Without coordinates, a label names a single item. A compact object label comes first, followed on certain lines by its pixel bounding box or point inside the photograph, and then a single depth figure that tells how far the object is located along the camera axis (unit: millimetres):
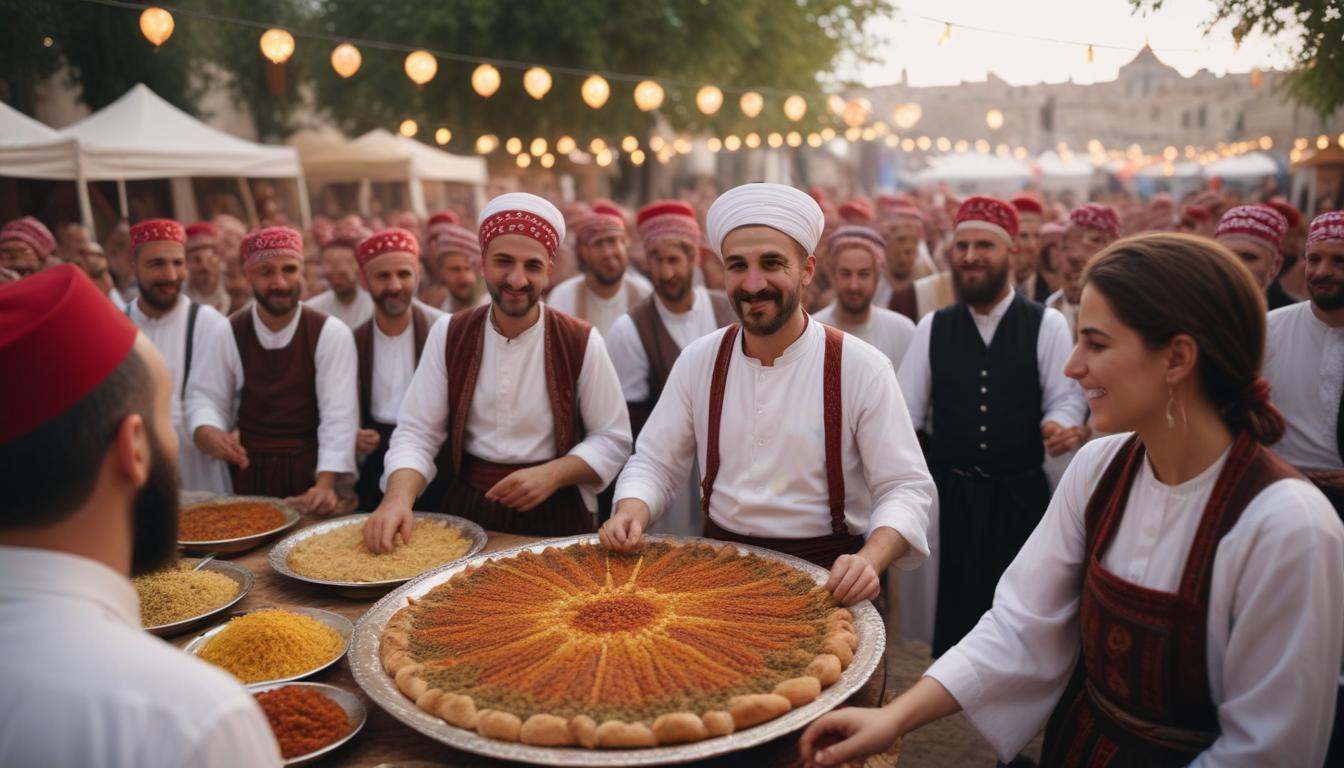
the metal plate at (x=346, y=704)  1959
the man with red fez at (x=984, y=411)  4465
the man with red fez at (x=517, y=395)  3656
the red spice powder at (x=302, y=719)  1935
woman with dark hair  1682
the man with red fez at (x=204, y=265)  7086
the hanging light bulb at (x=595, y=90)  12133
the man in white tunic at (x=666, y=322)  5332
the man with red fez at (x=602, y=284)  6474
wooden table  1957
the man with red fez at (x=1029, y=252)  6859
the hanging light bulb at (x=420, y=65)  10359
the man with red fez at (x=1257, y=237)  4734
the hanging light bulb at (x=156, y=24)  7695
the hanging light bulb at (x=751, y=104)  13945
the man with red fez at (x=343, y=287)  6656
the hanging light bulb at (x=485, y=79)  11648
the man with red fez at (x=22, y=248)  6012
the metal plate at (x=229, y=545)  3123
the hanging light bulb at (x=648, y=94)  12961
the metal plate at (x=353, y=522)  2777
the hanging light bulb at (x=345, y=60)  10352
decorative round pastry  1913
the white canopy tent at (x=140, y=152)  9172
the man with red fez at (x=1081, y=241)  5910
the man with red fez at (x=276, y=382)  4512
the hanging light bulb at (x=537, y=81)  11664
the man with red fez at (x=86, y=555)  1130
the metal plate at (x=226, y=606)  2473
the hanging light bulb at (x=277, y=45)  9065
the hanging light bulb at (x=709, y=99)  13430
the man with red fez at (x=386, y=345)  5066
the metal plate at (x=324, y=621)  2344
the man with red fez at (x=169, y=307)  5105
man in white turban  2883
